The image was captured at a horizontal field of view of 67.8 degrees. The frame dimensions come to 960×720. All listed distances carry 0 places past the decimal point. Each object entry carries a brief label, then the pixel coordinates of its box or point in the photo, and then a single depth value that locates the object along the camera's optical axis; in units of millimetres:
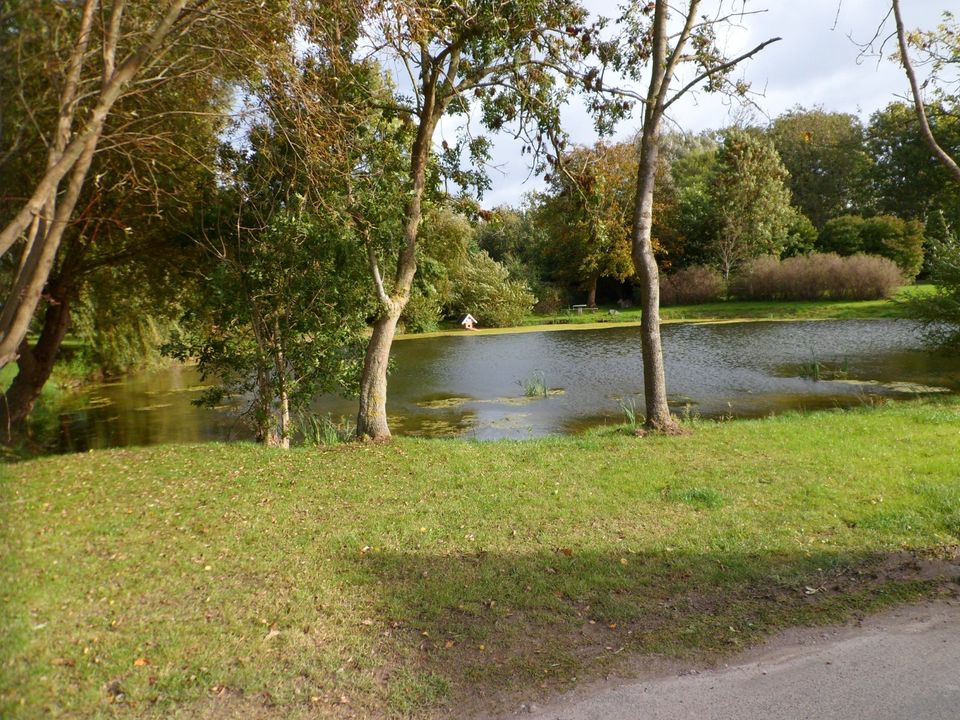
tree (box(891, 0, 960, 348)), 16672
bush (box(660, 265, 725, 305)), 47094
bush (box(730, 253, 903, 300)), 40562
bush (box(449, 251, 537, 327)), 43625
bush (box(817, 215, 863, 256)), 46062
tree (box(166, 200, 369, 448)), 11555
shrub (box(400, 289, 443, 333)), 38438
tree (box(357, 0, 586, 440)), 10688
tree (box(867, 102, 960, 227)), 46875
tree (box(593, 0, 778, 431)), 10891
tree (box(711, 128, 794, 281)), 44281
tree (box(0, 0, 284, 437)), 5172
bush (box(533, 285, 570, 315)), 52312
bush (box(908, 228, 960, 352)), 16688
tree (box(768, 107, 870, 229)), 53688
